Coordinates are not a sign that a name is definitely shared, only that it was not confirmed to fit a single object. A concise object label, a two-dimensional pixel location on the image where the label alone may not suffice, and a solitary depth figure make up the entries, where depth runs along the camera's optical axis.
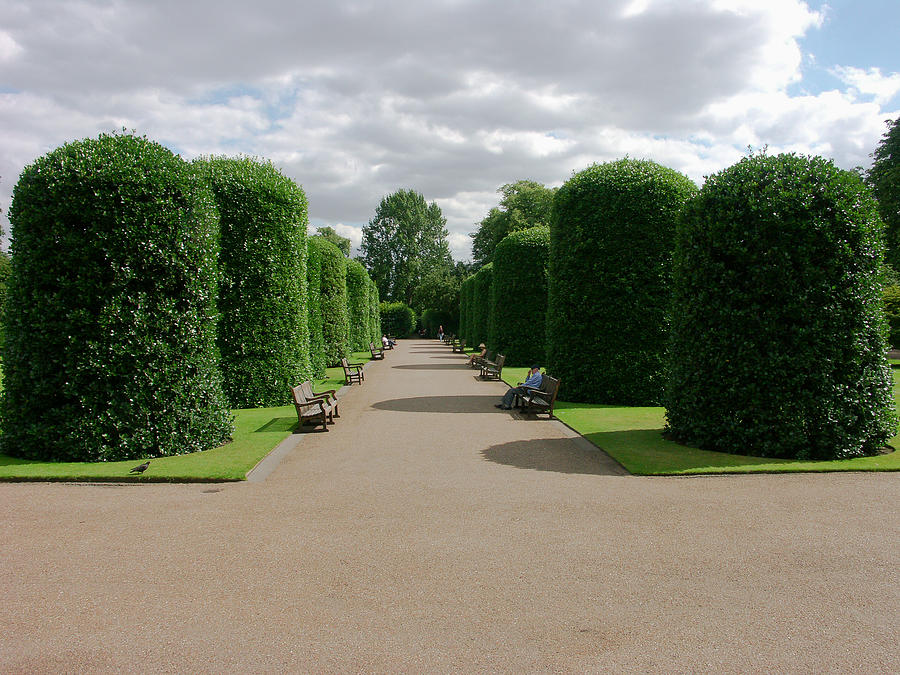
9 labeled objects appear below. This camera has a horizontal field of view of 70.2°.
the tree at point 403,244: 80.06
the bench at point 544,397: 13.16
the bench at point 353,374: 20.47
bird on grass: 8.14
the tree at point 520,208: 60.50
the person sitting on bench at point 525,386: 14.17
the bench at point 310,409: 11.48
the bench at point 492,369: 21.55
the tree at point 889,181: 34.44
